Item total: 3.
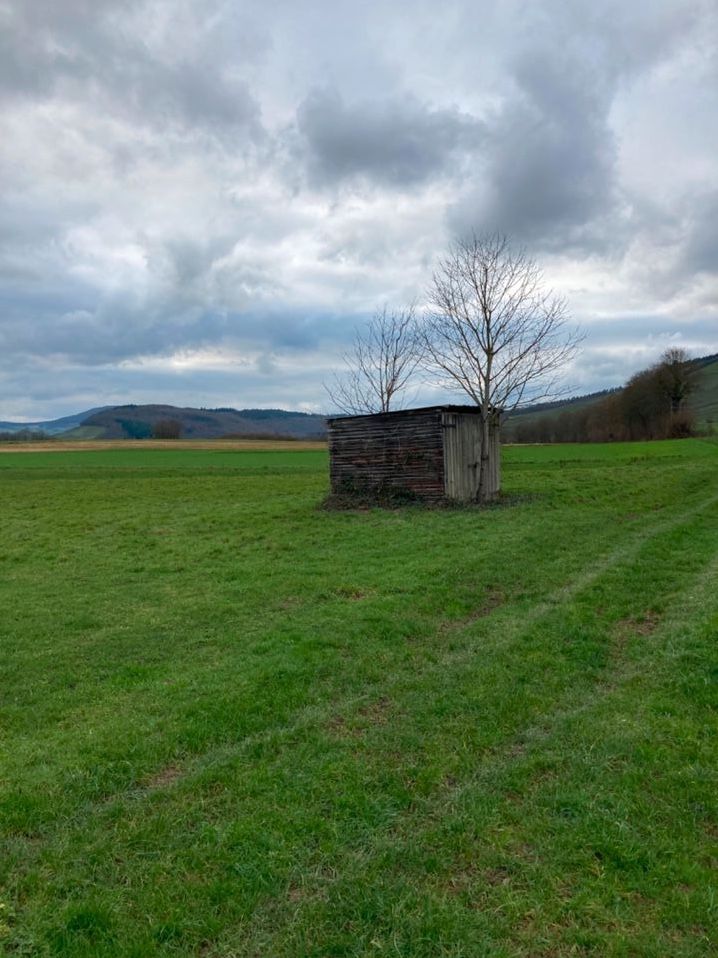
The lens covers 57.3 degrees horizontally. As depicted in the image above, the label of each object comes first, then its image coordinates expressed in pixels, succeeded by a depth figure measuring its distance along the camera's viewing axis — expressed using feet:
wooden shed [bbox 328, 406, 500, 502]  72.84
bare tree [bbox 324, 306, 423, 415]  123.85
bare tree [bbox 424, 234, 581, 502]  75.87
